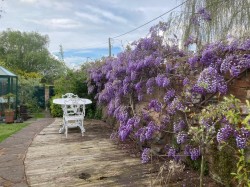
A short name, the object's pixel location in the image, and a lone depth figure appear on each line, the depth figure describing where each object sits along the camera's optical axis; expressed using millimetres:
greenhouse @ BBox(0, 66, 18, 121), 6809
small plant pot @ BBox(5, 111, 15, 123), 6474
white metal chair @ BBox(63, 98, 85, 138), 4518
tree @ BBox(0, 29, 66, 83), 17289
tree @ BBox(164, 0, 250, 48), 2479
